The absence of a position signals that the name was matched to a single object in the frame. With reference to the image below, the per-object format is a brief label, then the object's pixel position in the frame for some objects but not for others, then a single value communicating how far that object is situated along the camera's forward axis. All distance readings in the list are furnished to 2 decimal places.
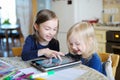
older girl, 1.42
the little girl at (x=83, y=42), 1.33
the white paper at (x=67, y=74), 1.01
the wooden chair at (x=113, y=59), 1.38
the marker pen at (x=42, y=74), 1.01
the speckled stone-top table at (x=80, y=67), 1.00
